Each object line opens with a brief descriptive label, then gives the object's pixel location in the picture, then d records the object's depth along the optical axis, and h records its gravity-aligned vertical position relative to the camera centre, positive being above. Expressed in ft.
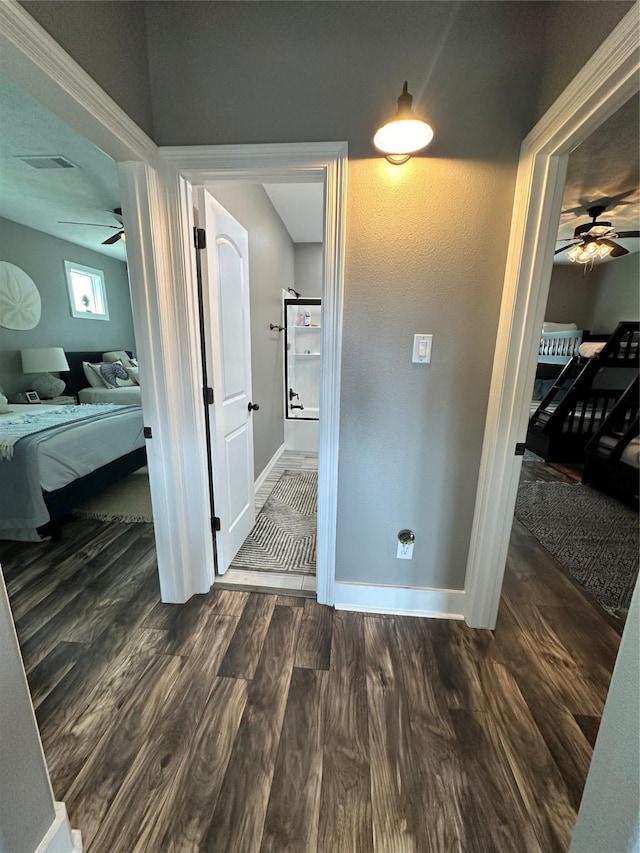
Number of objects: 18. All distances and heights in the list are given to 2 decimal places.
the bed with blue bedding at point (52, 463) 6.79 -2.65
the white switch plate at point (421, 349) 4.57 +0.06
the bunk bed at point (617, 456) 9.34 -2.99
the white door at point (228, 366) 5.29 -0.31
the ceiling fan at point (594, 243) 9.92 +3.59
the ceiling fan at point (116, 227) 10.32 +4.27
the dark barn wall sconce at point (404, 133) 3.43 +2.38
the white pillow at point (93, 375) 14.90 -1.28
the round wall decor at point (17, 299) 12.02 +1.75
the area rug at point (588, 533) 6.38 -4.32
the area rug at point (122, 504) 8.45 -4.26
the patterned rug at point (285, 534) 6.74 -4.34
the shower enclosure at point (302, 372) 13.29 -0.91
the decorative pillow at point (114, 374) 15.25 -1.30
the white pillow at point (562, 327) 17.89 +1.56
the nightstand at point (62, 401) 12.99 -2.20
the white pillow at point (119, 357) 16.33 -0.52
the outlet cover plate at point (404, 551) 5.33 -3.22
